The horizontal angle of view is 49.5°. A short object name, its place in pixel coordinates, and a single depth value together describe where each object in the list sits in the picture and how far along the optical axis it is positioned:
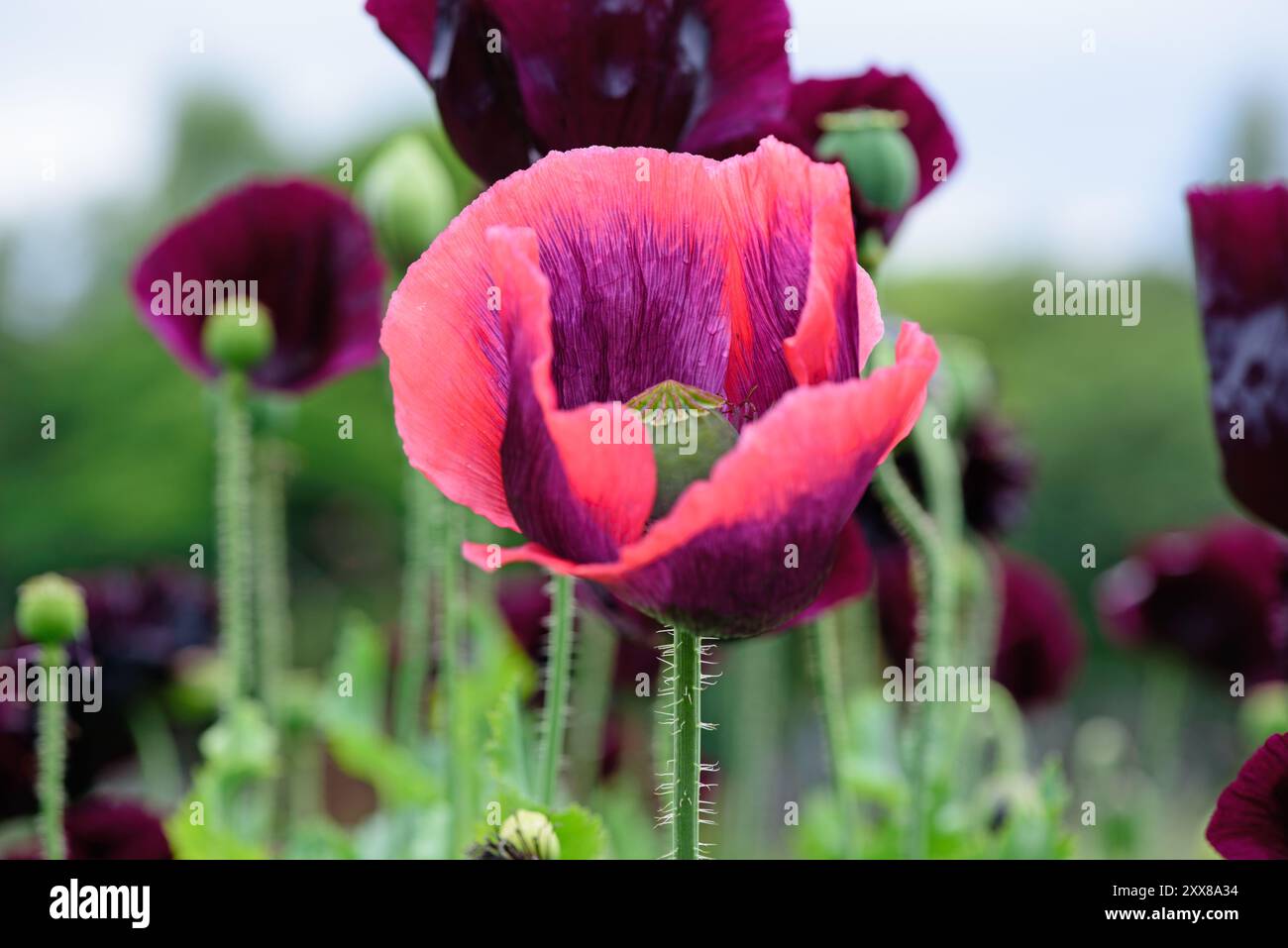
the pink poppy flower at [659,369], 0.28
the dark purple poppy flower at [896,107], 0.56
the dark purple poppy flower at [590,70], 0.44
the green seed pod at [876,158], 0.49
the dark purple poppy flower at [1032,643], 1.06
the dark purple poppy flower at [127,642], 0.82
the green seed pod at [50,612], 0.46
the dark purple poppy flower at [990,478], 0.88
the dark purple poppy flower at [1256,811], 0.38
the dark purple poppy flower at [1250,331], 0.45
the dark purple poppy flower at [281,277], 0.71
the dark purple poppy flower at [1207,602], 0.99
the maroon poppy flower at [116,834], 0.58
